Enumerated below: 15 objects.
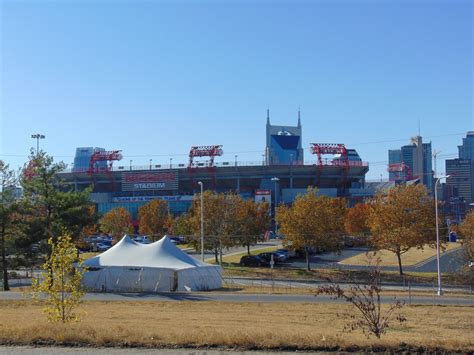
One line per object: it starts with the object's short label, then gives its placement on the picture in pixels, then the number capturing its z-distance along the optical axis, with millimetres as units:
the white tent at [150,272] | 43750
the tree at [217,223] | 63031
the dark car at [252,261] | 63741
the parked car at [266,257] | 64206
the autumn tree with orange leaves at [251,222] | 65312
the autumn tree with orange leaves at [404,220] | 55188
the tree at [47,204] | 44781
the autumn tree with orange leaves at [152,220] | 87438
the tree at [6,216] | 43938
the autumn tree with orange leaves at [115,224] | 82625
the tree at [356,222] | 88981
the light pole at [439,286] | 39781
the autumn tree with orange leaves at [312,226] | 59125
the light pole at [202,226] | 54125
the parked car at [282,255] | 67031
